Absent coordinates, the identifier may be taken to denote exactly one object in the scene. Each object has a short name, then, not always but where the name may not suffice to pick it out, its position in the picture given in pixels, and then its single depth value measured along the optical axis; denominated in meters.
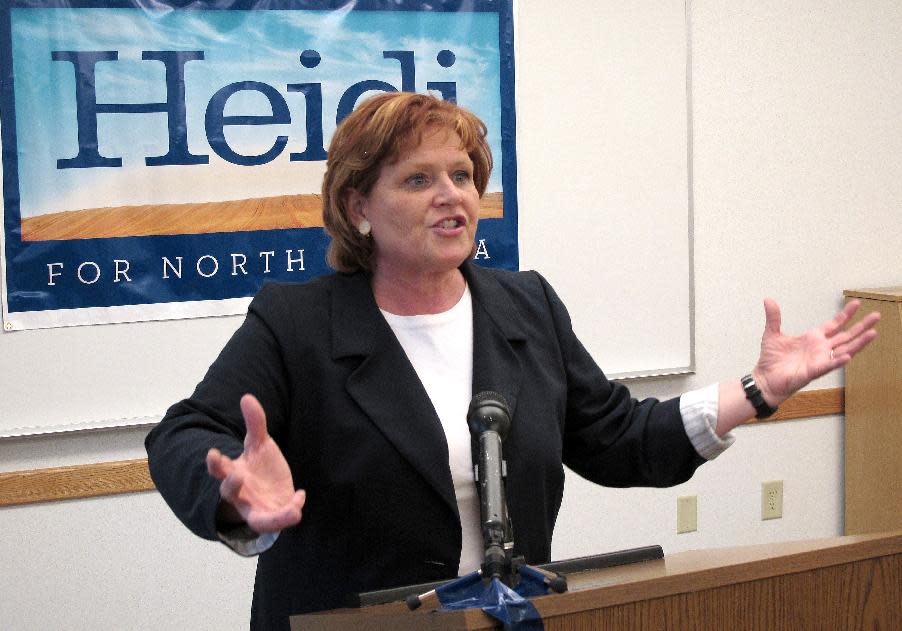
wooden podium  1.15
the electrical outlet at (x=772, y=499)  4.07
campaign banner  3.13
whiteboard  3.64
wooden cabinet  3.87
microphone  1.23
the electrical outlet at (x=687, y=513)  3.96
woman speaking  1.70
